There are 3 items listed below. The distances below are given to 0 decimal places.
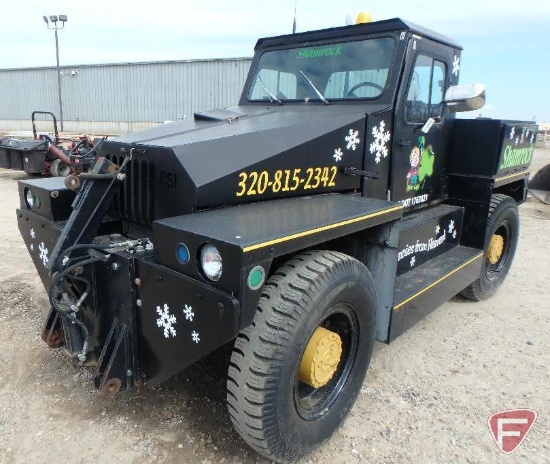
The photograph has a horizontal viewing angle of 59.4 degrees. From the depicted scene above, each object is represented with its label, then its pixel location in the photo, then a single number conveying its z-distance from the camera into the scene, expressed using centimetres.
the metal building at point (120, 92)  2242
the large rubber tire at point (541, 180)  1148
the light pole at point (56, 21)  2062
